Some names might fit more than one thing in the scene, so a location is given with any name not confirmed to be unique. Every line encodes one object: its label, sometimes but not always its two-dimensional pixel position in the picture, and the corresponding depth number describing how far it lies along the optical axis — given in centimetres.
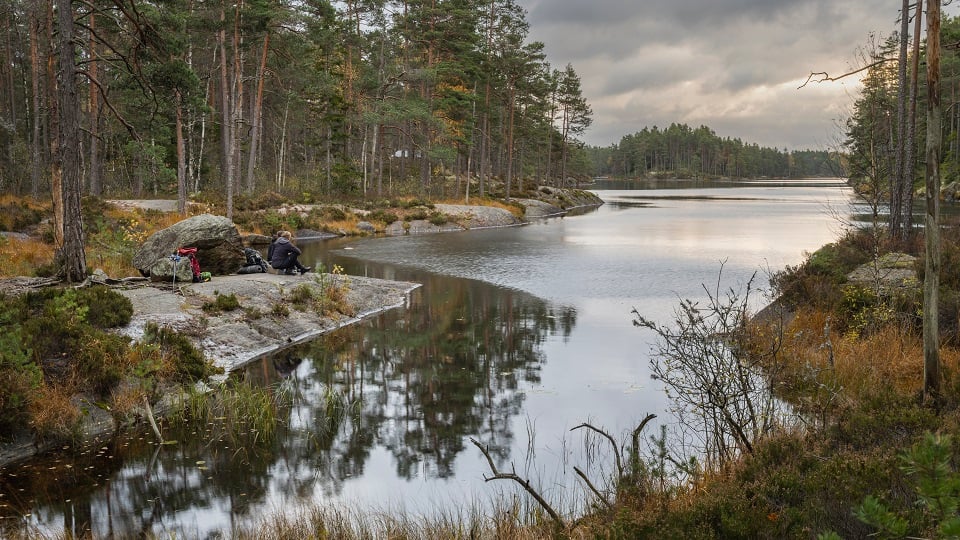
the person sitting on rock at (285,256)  2016
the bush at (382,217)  4228
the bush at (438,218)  4397
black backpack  2038
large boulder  1763
